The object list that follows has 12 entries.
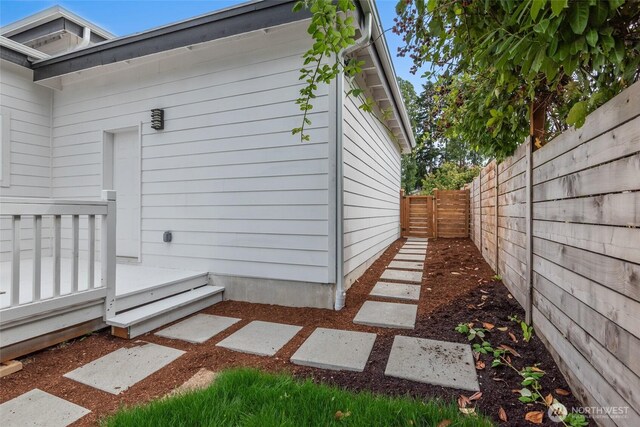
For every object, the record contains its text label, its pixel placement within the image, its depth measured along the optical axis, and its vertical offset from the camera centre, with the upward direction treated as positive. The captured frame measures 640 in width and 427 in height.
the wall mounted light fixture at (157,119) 3.94 +1.22
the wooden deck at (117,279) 2.72 -0.69
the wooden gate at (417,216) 10.15 -0.02
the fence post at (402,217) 10.52 -0.06
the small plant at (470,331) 2.48 -0.96
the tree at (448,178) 16.99 +2.16
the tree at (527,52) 1.18 +0.83
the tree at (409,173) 23.42 +3.23
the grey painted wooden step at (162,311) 2.59 -0.91
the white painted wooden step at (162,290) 2.79 -0.77
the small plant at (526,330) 2.36 -0.90
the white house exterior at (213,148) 3.27 +0.84
